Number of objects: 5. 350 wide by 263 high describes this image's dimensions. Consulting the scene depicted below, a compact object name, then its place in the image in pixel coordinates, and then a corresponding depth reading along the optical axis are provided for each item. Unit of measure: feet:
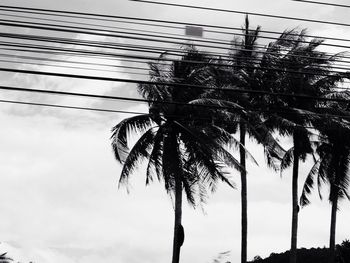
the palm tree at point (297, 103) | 96.17
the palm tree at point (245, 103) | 85.40
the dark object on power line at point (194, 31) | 40.70
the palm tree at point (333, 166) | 106.73
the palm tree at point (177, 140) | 80.23
